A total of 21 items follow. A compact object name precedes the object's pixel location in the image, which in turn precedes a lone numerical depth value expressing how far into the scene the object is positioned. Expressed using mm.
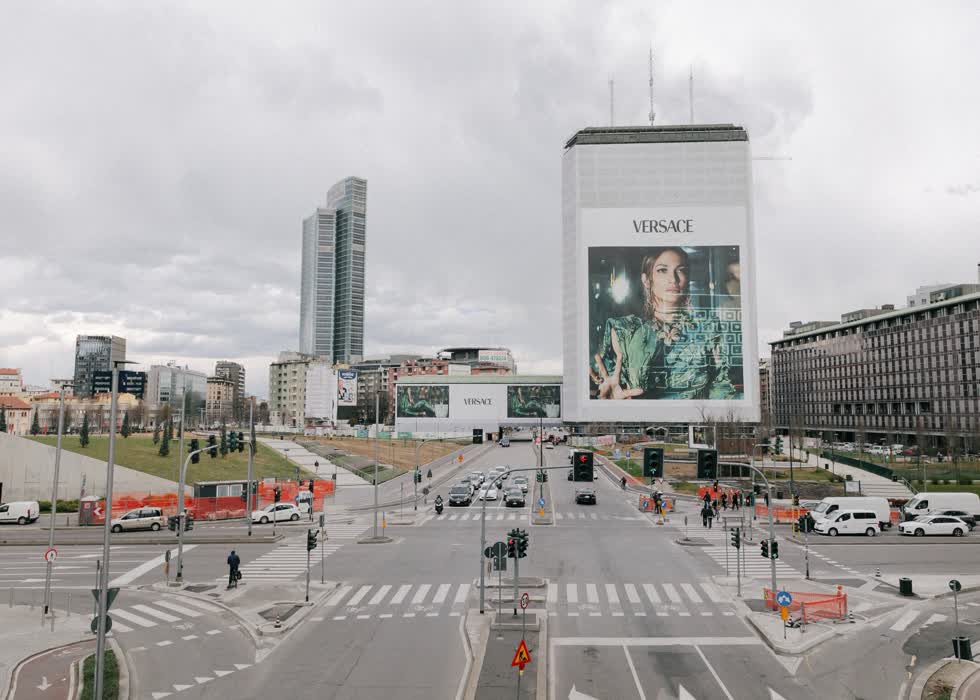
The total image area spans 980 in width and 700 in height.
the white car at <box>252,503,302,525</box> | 48625
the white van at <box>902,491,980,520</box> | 48125
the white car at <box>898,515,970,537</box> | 42969
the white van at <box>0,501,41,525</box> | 50219
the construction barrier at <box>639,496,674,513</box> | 54219
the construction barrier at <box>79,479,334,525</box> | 48750
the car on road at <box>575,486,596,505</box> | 58575
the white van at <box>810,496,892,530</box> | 45000
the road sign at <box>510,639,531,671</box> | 16734
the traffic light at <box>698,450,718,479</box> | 27734
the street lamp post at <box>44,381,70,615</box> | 25458
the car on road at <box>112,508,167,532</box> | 45969
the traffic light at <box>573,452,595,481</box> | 27391
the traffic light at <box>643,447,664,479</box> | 28047
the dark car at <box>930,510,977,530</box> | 44312
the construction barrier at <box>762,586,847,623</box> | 24562
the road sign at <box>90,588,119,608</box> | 16327
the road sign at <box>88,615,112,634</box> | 16375
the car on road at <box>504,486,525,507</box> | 55969
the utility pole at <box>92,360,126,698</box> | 14930
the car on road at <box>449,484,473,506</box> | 57938
